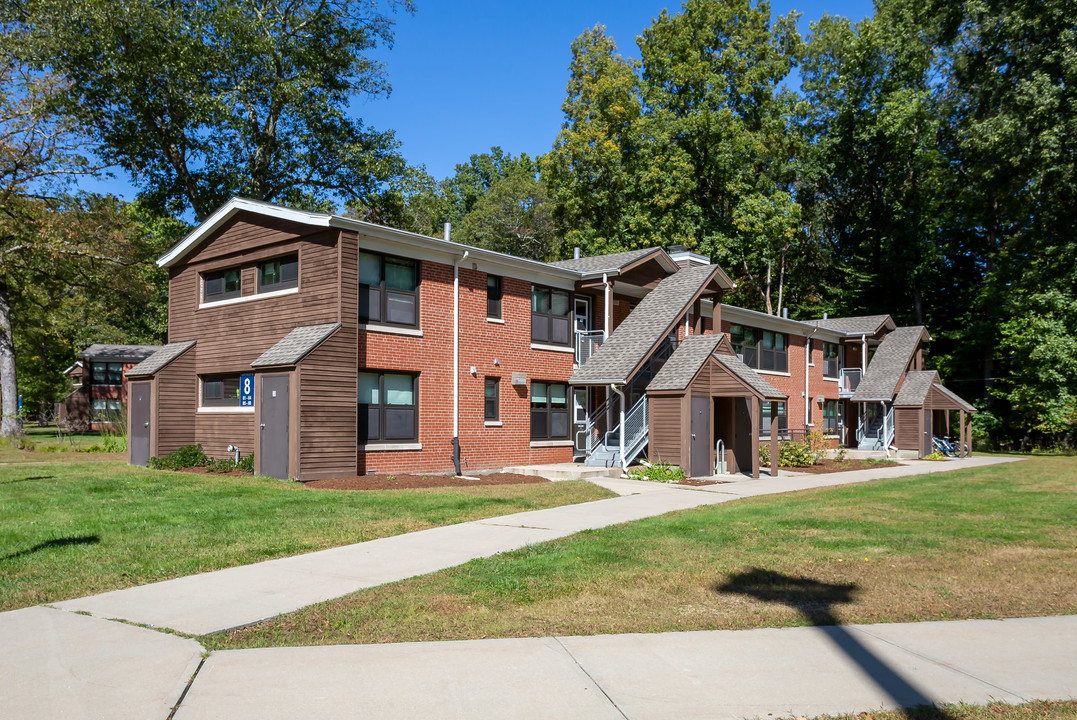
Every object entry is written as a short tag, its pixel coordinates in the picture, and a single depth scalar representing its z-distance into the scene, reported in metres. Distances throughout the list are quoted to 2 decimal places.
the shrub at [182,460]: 19.05
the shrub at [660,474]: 20.16
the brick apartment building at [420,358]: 17.39
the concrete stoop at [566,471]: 20.28
